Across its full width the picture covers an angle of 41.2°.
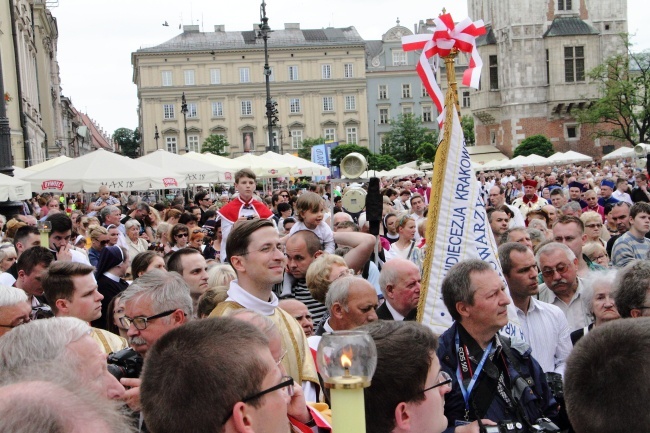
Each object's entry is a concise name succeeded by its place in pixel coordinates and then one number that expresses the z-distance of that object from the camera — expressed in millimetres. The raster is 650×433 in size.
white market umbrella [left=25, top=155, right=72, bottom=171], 22109
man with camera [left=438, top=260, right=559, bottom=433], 4012
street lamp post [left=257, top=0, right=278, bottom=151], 27438
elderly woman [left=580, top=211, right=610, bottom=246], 9656
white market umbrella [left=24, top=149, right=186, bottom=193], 15164
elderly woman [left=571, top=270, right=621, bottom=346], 5340
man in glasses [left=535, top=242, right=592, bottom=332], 6406
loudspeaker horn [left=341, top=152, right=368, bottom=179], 10164
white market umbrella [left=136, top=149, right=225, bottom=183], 19203
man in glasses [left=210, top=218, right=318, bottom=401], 4246
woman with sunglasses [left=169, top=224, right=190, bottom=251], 10766
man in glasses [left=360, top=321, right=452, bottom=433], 3109
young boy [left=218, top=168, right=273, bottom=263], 10023
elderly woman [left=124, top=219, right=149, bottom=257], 11852
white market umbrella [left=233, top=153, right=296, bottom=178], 24984
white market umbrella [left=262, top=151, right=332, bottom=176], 26859
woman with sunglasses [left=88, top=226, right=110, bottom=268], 10078
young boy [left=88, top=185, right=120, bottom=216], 17547
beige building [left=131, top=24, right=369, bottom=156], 97500
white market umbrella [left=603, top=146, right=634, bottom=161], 45003
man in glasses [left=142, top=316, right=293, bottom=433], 2379
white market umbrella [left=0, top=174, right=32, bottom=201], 13195
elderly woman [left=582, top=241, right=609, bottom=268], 8195
